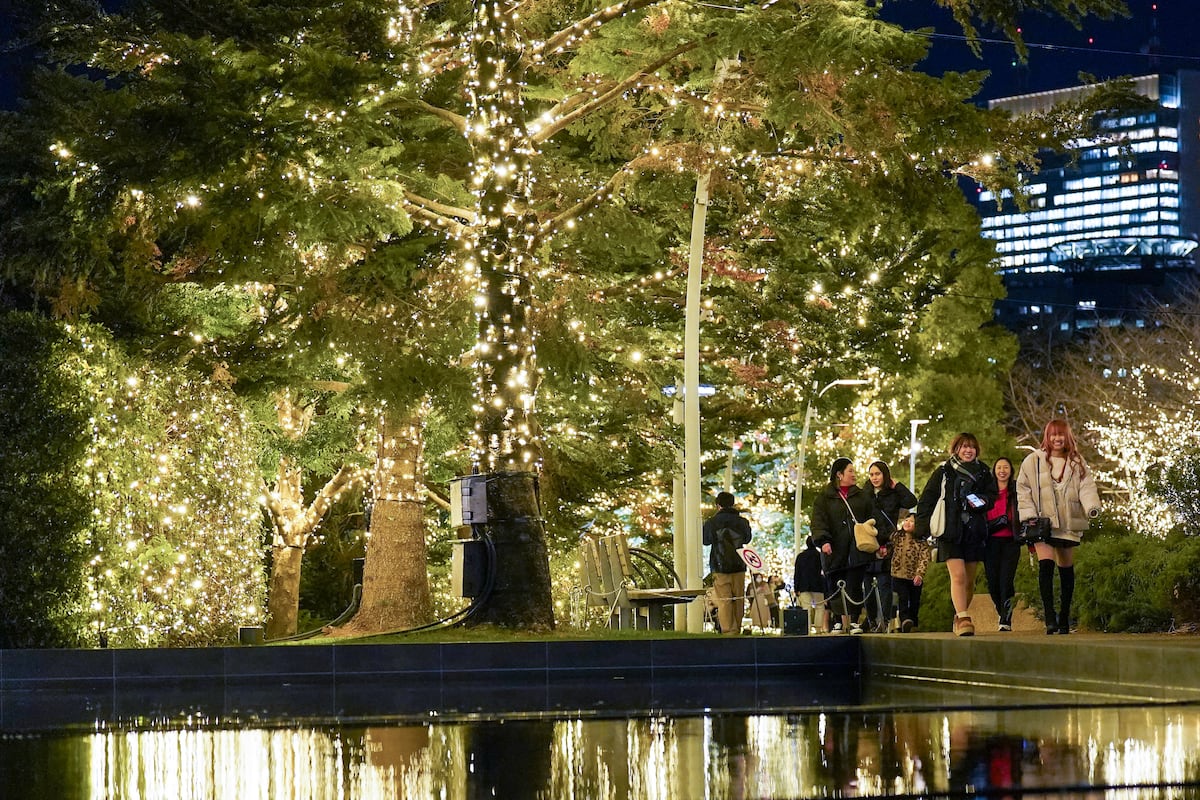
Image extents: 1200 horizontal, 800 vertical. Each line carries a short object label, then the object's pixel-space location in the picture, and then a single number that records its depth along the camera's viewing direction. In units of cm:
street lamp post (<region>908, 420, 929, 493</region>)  5161
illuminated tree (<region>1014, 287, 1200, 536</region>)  5506
